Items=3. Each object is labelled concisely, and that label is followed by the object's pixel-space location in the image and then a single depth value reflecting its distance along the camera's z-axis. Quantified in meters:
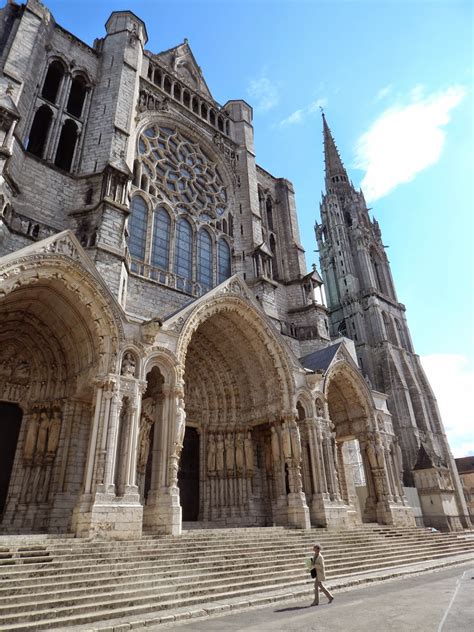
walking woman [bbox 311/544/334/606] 6.16
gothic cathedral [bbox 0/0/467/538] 9.69
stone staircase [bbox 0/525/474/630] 5.16
